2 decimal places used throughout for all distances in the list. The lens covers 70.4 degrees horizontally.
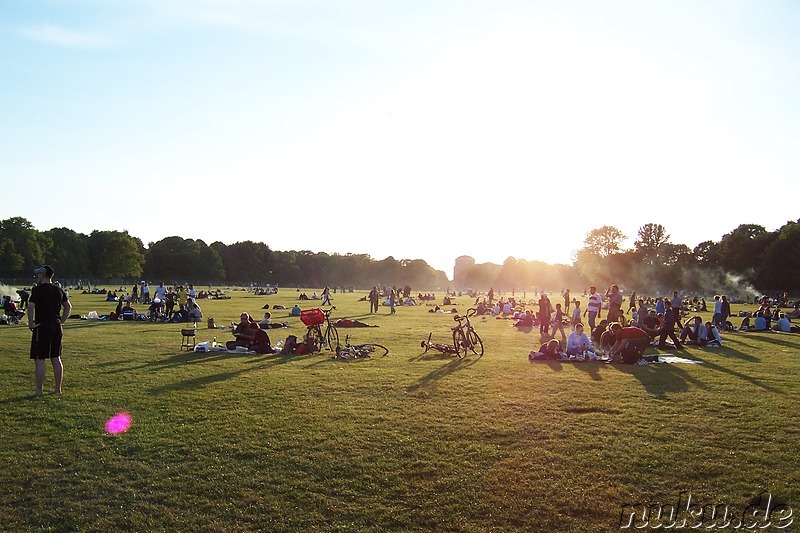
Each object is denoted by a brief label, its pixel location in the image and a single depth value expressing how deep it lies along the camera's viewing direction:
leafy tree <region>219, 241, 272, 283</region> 153.50
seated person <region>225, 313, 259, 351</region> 18.48
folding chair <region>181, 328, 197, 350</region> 18.12
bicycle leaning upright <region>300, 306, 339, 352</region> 18.28
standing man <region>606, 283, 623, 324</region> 22.58
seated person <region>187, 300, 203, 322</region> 29.55
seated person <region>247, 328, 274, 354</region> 18.23
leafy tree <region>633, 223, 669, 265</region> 118.31
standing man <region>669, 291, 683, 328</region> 25.94
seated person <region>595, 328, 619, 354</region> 18.00
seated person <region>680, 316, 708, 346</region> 22.31
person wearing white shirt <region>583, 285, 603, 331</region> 25.20
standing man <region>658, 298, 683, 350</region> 21.03
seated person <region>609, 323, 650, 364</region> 16.72
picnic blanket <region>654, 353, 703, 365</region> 17.21
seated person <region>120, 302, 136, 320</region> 30.28
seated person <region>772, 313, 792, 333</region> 29.01
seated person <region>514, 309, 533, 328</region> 30.25
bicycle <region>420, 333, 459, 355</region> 18.05
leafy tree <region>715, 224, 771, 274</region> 99.12
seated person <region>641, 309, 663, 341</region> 19.31
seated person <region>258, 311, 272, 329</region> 26.63
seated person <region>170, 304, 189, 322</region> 29.88
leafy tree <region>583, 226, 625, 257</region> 116.62
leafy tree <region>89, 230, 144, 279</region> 119.44
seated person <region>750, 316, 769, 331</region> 29.31
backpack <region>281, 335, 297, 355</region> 18.11
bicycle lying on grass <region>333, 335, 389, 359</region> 17.02
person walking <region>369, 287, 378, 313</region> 41.72
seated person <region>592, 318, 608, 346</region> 21.14
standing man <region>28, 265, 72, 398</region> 10.64
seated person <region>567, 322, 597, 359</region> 17.39
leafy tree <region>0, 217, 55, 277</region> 102.44
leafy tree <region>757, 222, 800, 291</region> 88.02
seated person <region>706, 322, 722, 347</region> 22.11
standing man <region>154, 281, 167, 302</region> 35.59
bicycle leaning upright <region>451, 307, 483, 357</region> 18.02
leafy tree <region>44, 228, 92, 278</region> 117.25
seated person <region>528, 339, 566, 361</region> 17.42
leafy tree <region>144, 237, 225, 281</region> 138.25
